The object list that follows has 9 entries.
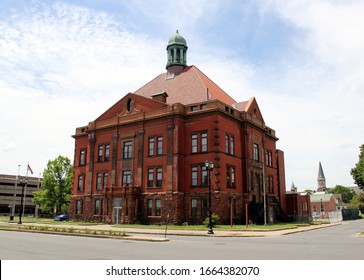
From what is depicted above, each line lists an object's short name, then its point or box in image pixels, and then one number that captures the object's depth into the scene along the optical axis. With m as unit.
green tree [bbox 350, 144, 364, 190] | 68.85
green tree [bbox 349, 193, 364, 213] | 93.51
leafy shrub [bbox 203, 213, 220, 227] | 38.83
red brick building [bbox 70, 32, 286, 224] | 43.06
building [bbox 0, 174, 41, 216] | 112.03
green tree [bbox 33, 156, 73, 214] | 74.31
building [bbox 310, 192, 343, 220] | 115.81
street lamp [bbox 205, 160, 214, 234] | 31.39
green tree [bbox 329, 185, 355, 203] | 180.75
